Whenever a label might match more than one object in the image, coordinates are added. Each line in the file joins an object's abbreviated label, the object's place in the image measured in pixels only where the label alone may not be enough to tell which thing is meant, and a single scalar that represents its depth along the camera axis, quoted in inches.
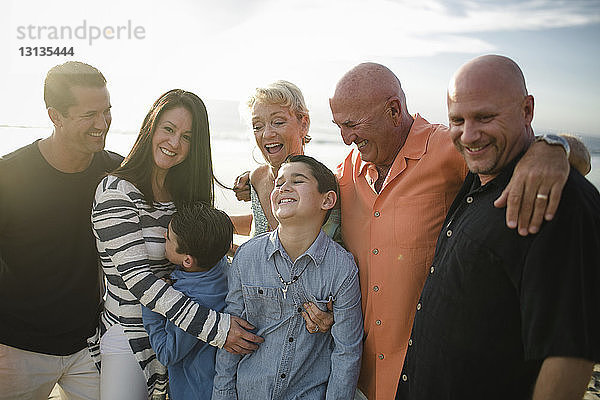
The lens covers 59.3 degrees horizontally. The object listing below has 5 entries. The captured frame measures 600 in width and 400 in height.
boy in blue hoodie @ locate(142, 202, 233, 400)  91.0
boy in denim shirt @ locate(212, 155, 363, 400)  85.6
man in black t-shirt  103.2
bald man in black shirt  54.4
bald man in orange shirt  84.7
